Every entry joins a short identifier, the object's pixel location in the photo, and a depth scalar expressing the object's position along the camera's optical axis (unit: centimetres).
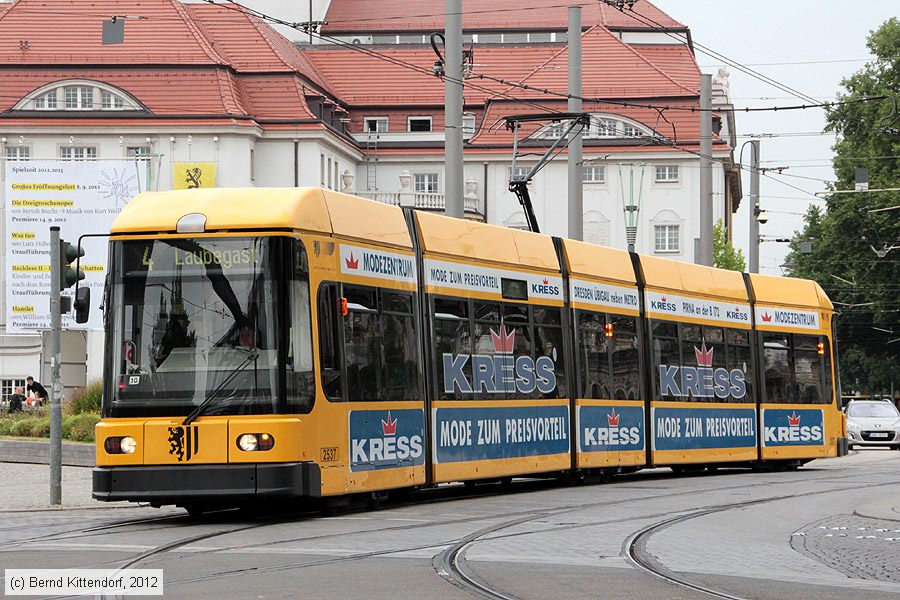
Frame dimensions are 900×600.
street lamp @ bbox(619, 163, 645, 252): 8150
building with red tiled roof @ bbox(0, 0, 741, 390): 7625
